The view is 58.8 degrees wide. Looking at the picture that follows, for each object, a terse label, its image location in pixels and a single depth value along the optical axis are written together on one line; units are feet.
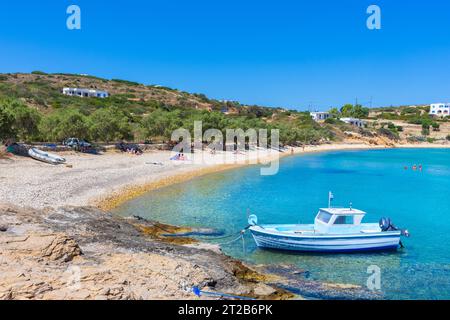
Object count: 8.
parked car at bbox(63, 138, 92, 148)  147.02
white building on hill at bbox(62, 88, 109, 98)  356.18
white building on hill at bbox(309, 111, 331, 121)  533.14
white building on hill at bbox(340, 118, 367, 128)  486.38
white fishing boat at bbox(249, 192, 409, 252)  61.72
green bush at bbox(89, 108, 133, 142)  167.43
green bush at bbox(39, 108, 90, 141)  153.89
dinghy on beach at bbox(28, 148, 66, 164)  118.01
